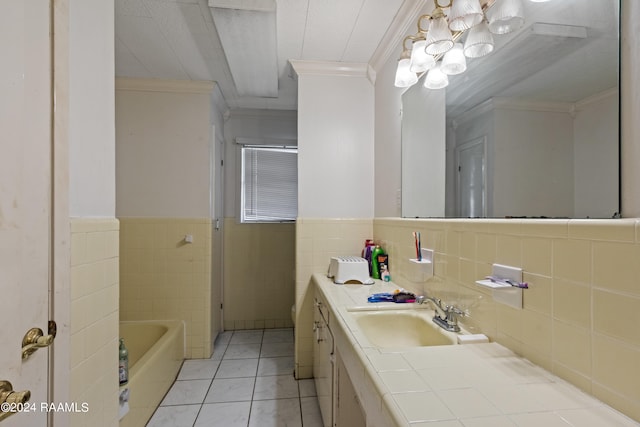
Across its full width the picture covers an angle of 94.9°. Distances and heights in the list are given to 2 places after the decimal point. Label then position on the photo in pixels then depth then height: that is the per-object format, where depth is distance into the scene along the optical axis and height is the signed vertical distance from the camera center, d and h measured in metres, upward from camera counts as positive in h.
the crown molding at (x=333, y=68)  2.27 +1.15
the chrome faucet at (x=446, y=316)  1.10 -0.40
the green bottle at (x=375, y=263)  2.04 -0.34
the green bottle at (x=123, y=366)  1.55 -0.81
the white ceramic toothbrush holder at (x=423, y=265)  1.39 -0.24
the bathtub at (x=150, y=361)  1.67 -1.03
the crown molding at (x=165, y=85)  2.52 +1.13
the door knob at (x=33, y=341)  0.71 -0.31
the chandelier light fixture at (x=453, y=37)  0.99 +0.72
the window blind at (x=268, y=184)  3.34 +0.36
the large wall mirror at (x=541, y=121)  0.70 +0.29
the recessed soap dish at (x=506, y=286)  0.86 -0.21
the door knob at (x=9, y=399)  0.63 -0.40
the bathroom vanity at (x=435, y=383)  0.60 -0.41
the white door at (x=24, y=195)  0.64 +0.05
